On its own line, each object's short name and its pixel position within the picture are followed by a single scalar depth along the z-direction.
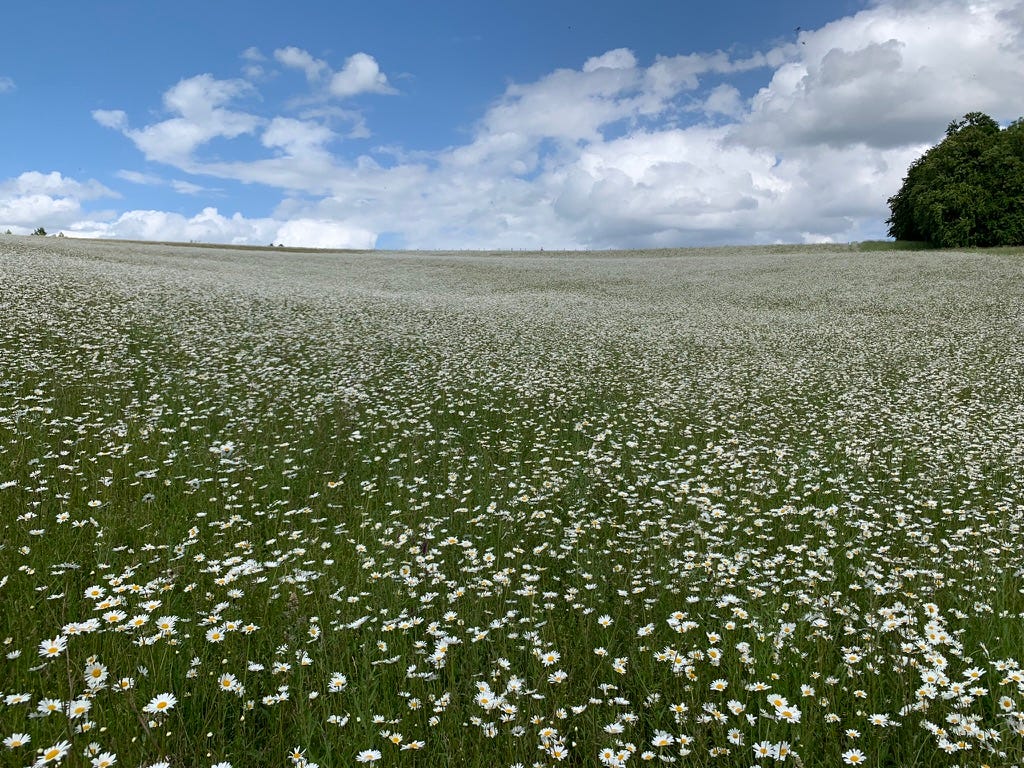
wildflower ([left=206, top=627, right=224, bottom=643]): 4.48
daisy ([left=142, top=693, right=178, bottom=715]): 3.51
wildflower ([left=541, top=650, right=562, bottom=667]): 4.42
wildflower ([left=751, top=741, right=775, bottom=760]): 3.51
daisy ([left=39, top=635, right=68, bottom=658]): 3.84
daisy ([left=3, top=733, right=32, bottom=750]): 3.23
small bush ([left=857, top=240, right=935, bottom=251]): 60.69
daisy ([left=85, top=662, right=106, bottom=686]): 3.90
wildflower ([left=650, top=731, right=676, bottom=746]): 3.61
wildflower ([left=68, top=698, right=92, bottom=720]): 3.39
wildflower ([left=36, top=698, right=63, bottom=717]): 3.57
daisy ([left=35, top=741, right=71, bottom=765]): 3.05
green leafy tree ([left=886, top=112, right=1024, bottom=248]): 55.28
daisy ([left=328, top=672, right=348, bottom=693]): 4.09
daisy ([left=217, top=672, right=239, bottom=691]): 4.07
